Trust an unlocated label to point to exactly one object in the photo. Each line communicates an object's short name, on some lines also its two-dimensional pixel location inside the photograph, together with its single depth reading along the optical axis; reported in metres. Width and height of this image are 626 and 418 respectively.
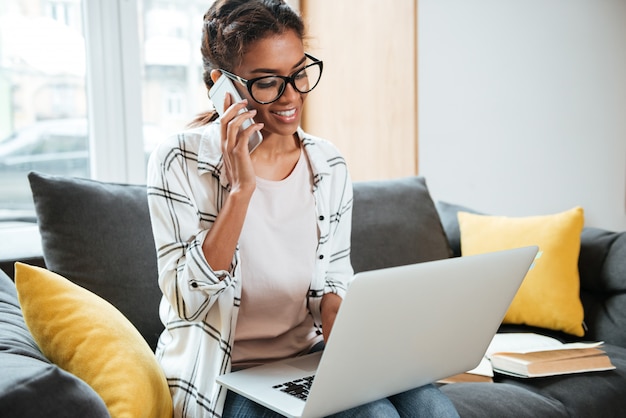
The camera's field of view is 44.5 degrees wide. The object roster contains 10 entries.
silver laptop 1.13
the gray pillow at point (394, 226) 2.24
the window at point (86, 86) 2.90
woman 1.43
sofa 1.29
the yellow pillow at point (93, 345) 1.31
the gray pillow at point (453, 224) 2.51
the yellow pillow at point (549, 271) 2.22
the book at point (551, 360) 1.87
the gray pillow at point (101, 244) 1.81
